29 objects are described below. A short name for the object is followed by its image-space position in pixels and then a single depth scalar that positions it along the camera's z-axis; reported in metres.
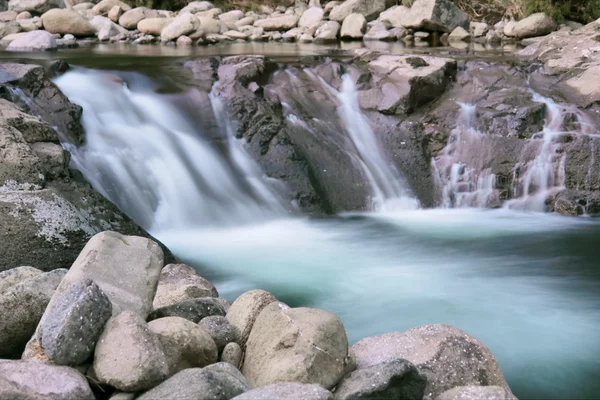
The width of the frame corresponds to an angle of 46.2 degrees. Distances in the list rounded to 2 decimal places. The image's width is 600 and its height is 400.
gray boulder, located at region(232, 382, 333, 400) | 2.52
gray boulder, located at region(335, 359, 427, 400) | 2.68
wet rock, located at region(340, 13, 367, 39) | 18.55
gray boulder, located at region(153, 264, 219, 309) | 3.89
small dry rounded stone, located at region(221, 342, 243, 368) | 3.18
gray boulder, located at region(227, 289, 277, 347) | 3.39
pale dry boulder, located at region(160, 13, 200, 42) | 17.45
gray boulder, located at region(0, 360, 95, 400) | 2.63
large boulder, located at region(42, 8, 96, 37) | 17.97
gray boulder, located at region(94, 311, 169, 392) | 2.68
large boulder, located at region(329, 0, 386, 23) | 19.66
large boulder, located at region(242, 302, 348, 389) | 2.88
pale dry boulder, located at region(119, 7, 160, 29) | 19.50
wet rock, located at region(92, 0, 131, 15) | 20.83
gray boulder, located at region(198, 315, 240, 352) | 3.23
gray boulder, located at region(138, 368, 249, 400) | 2.60
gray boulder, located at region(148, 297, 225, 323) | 3.35
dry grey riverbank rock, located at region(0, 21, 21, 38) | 17.02
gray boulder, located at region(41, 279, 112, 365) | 2.77
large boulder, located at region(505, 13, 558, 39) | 16.46
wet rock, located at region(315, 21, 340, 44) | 18.49
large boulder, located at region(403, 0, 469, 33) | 17.41
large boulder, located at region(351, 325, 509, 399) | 3.07
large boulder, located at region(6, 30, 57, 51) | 14.45
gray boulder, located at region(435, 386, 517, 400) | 2.71
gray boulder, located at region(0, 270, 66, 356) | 3.30
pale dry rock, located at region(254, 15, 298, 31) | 20.05
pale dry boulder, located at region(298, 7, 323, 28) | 19.83
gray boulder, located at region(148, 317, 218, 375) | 2.89
